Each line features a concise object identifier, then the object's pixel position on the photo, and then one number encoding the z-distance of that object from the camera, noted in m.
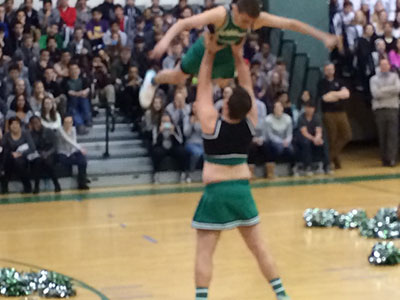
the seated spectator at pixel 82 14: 17.04
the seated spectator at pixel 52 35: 16.19
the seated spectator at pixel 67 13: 17.07
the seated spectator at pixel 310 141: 15.60
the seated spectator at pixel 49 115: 14.41
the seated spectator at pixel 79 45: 16.15
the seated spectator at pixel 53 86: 15.07
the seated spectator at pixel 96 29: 16.66
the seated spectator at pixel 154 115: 15.05
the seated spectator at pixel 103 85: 15.71
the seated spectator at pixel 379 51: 16.55
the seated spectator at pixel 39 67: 15.32
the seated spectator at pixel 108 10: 17.11
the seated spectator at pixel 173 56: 15.93
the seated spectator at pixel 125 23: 16.88
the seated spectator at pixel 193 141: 15.00
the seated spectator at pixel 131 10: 17.42
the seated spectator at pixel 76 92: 15.23
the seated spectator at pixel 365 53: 16.88
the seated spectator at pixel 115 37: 16.55
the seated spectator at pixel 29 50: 15.55
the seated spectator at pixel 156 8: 17.47
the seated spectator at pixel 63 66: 15.37
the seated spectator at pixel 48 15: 16.59
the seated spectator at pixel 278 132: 15.42
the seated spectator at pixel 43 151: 14.12
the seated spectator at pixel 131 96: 15.62
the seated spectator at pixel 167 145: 14.94
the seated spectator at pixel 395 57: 16.70
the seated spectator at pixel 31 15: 16.42
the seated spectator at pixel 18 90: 14.63
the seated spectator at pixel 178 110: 15.10
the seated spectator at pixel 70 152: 14.45
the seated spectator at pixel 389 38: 16.88
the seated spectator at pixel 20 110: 14.48
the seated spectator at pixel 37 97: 14.68
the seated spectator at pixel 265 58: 16.62
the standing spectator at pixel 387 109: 16.17
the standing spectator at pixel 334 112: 15.96
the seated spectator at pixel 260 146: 15.43
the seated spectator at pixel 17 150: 14.02
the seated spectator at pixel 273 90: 15.87
